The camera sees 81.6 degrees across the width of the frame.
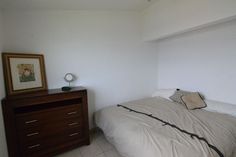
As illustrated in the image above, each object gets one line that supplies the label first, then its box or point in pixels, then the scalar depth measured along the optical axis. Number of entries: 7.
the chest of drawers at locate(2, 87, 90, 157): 1.82
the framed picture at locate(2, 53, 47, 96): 1.97
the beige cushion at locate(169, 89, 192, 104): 2.79
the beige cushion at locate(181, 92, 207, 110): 2.51
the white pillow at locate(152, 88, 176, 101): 3.12
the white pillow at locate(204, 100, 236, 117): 2.18
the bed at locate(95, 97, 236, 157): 1.42
